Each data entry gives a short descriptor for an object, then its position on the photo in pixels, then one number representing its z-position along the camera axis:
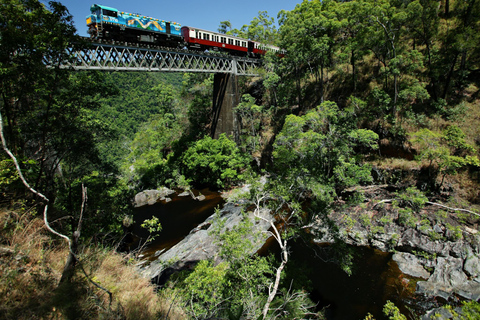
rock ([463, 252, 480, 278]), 10.09
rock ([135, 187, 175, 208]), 21.22
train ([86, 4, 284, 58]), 17.92
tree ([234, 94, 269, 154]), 24.53
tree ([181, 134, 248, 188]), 22.78
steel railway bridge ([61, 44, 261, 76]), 14.71
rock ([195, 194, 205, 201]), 21.40
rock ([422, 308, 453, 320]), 8.30
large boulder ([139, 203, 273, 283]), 10.66
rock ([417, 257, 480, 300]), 9.51
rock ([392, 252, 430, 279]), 10.99
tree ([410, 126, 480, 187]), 13.49
